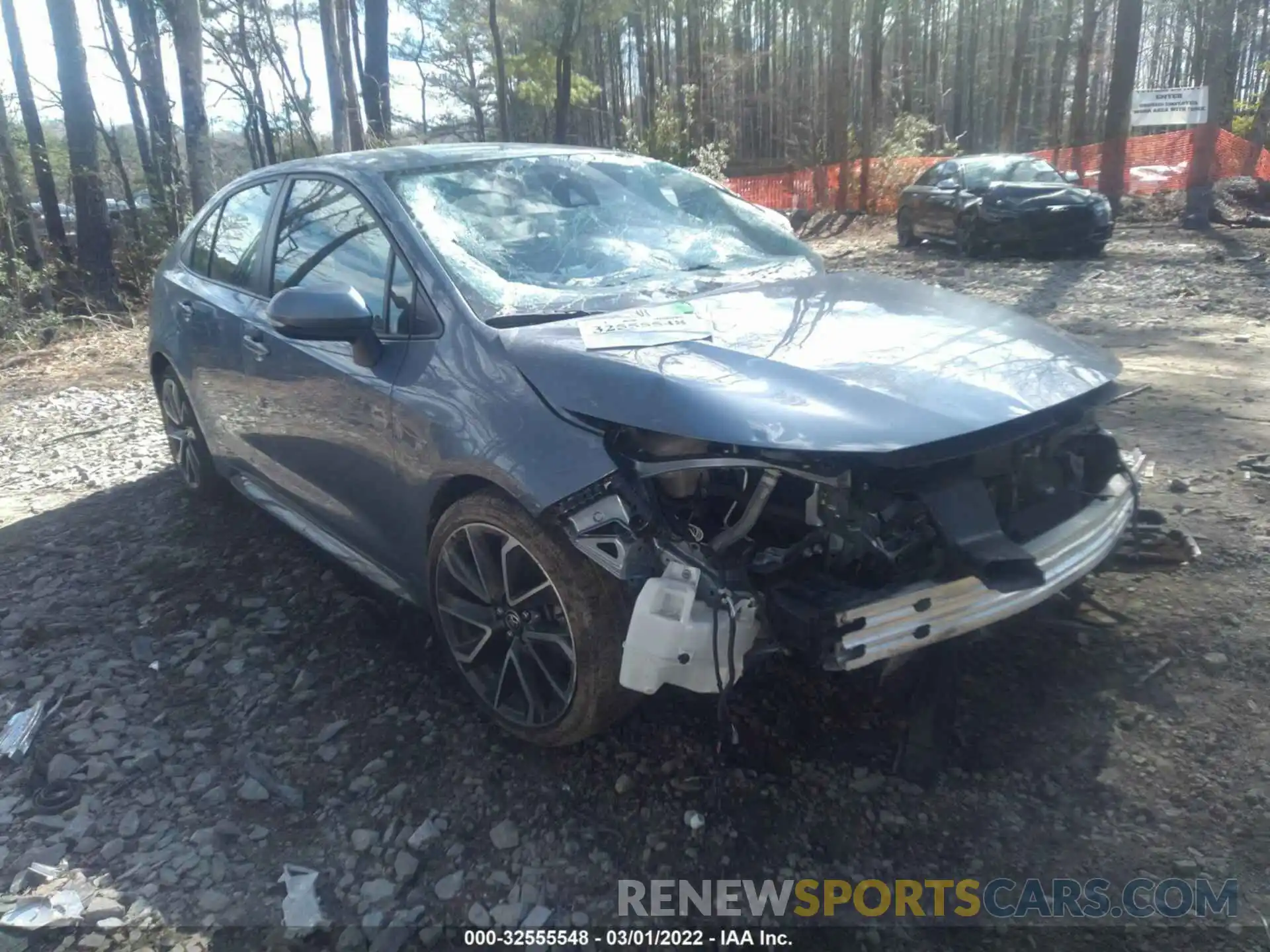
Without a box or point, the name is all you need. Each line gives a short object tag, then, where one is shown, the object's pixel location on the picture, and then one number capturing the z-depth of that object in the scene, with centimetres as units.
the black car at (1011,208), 1342
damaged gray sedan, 252
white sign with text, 1705
